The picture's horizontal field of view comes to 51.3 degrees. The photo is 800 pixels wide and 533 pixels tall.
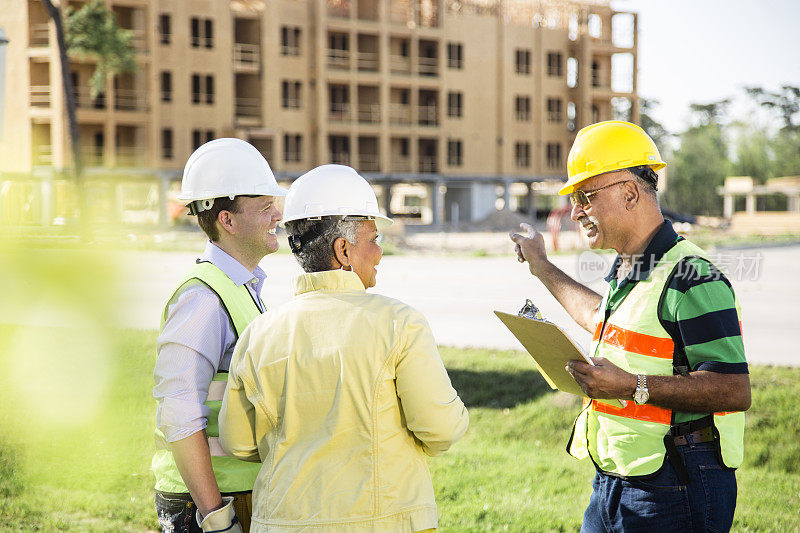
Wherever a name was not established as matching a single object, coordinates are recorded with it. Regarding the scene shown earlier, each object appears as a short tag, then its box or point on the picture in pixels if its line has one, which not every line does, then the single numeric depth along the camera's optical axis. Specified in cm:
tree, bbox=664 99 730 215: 8125
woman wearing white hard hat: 255
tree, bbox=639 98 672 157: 8637
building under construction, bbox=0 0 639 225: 4638
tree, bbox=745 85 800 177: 8056
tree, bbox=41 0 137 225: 3938
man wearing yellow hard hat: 276
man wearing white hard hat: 275
